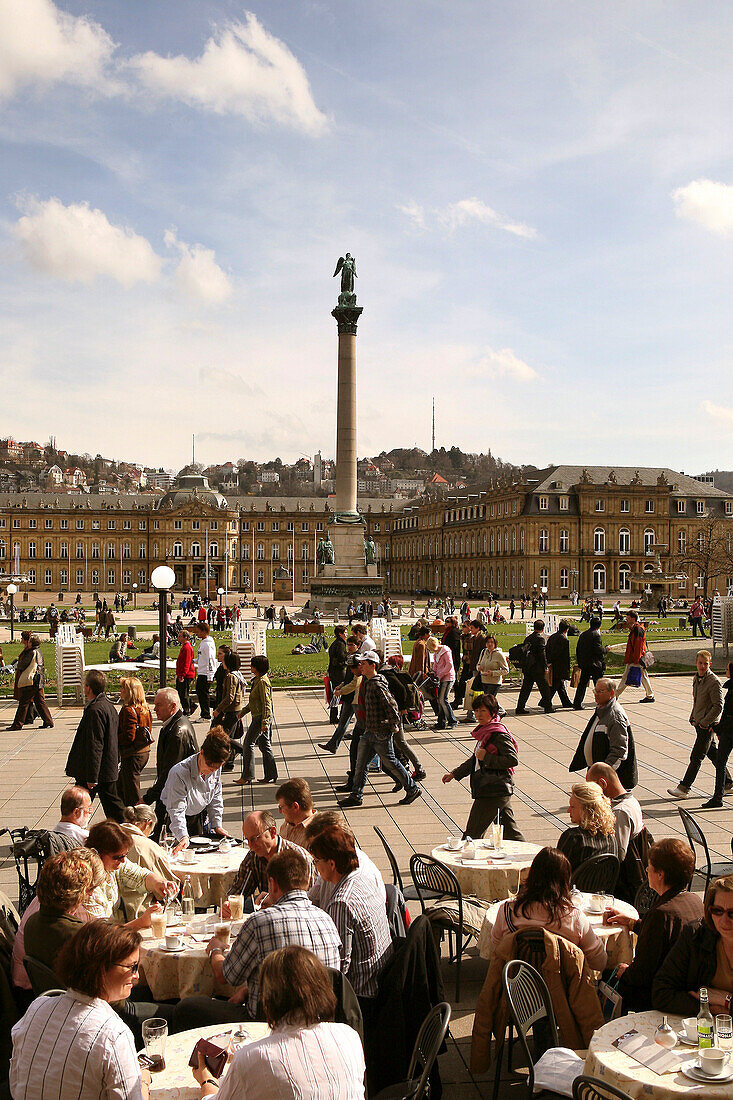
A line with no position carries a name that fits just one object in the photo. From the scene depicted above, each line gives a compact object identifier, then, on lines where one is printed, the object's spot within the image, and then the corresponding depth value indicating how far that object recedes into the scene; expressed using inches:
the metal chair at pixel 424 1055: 149.5
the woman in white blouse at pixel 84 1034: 132.7
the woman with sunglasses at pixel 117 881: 211.2
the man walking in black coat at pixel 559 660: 672.4
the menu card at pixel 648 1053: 154.1
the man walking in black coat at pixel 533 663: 645.9
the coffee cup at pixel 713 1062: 148.5
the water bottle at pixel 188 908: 218.5
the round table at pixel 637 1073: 146.9
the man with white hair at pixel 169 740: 339.9
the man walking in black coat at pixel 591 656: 662.5
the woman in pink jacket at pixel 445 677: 623.2
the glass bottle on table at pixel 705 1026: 155.9
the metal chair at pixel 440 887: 236.8
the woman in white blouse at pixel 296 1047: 122.1
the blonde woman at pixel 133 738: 364.2
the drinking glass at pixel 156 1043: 153.5
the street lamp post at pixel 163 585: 600.7
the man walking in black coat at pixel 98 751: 339.6
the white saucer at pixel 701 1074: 147.4
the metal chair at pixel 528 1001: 168.6
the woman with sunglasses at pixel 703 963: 170.9
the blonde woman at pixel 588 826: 244.4
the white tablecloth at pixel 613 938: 212.4
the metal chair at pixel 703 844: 273.9
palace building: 3491.6
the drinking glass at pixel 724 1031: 153.2
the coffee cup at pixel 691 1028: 160.9
